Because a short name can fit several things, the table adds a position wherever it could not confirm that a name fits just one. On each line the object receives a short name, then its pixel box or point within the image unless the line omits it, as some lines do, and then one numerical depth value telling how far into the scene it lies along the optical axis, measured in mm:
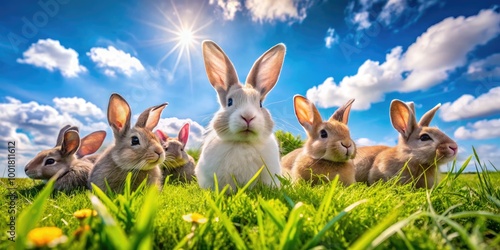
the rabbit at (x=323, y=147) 509
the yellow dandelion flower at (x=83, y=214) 203
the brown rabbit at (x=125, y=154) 483
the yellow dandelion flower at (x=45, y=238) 149
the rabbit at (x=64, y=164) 571
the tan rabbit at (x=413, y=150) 524
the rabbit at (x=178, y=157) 726
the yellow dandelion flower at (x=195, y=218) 195
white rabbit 416
